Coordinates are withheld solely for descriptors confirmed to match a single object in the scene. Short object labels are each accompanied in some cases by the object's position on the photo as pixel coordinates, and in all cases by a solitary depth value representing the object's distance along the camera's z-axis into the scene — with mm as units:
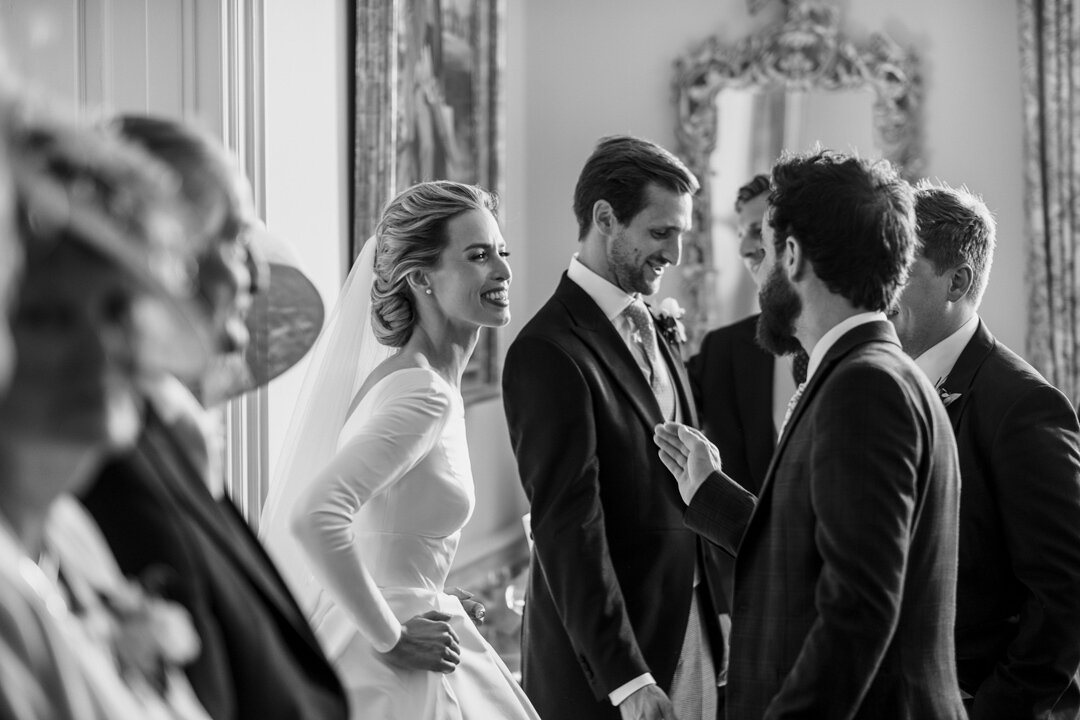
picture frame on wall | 4430
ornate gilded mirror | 7211
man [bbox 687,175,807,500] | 4168
